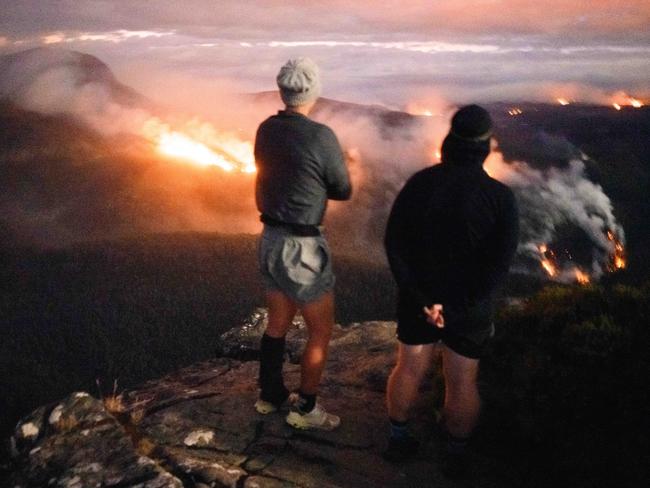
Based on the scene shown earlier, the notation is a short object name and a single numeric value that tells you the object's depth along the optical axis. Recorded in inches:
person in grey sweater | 159.0
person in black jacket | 136.0
